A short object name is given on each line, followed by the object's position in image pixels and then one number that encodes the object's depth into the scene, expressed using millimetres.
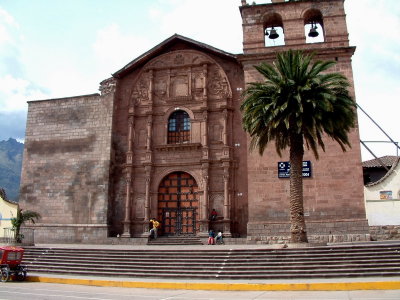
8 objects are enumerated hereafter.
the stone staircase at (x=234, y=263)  14008
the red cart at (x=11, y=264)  14820
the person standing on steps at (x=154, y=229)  23891
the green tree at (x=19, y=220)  22094
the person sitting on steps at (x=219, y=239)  22281
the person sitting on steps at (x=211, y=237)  22433
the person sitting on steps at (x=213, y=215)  23719
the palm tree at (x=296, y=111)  17188
